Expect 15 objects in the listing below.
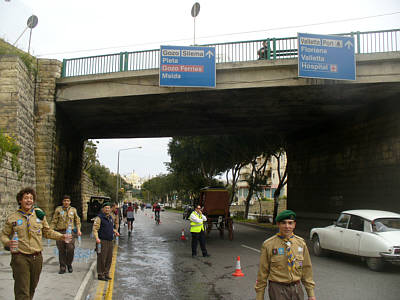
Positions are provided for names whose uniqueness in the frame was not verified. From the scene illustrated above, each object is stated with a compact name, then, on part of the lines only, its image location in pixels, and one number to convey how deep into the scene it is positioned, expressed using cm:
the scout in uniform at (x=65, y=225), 861
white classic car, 942
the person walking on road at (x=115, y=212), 922
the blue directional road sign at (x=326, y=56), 1520
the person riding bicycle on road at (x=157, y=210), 2937
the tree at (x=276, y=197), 2763
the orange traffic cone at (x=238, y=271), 907
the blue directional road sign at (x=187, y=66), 1608
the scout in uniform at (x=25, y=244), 494
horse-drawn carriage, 1873
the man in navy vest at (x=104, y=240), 819
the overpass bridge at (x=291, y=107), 1595
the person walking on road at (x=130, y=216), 1970
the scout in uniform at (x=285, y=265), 382
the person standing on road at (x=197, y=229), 1223
